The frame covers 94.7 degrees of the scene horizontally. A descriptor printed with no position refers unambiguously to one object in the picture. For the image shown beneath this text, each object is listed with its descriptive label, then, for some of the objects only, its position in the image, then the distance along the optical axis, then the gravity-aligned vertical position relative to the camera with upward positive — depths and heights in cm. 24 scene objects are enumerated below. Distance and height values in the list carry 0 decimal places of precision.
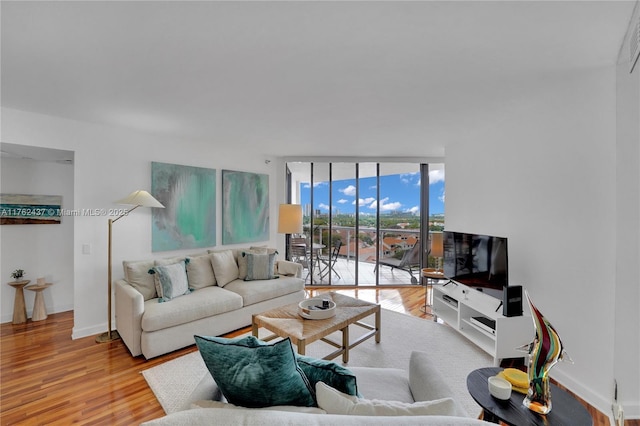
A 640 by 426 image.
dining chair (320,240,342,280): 571 -93
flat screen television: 284 -52
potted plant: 363 -78
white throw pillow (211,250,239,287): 386 -75
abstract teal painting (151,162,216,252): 383 +6
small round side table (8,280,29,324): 357 -113
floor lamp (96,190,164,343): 317 +7
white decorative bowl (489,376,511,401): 145 -88
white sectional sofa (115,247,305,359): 280 -97
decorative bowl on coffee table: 268 -92
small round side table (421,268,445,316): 405 -88
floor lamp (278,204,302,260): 472 -11
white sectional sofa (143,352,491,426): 87 -63
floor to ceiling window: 564 -7
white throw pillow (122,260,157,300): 320 -73
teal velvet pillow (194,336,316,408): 107 -60
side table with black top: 132 -93
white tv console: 262 -109
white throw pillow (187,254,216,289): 361 -76
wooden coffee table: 240 -98
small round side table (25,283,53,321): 367 -118
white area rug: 232 -142
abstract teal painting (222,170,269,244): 457 +8
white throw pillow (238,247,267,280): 414 -75
